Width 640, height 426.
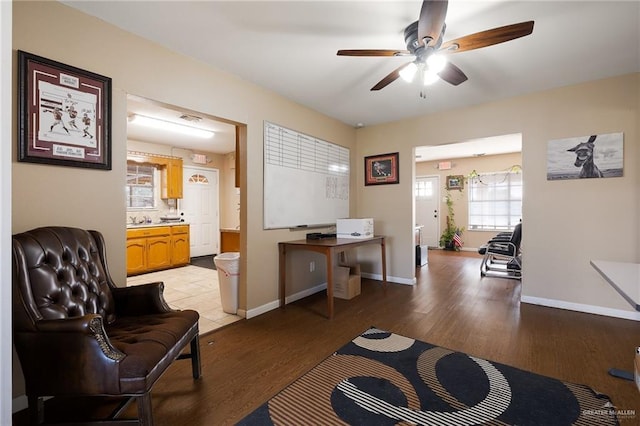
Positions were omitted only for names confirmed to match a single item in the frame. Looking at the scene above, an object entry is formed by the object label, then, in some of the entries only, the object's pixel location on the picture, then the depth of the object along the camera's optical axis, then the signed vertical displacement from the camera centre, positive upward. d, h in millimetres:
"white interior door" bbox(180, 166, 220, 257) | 6273 +62
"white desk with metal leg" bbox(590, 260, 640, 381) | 1186 -360
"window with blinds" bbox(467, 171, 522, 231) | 6945 +241
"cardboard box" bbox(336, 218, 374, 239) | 3643 -236
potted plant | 7468 -625
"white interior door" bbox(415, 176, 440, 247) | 7941 +72
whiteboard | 3182 +409
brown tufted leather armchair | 1216 -603
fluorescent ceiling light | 4015 +1331
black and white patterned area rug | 1493 -1117
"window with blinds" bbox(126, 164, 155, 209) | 5527 +491
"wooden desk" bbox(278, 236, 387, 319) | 2848 -411
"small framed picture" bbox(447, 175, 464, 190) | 7572 +793
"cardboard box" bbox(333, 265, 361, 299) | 3523 -936
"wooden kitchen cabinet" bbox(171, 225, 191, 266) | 5391 -697
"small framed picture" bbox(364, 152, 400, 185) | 4270 +658
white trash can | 2975 -751
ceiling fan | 1518 +1069
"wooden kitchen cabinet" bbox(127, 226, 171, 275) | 4727 -686
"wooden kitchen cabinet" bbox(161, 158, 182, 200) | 5785 +662
